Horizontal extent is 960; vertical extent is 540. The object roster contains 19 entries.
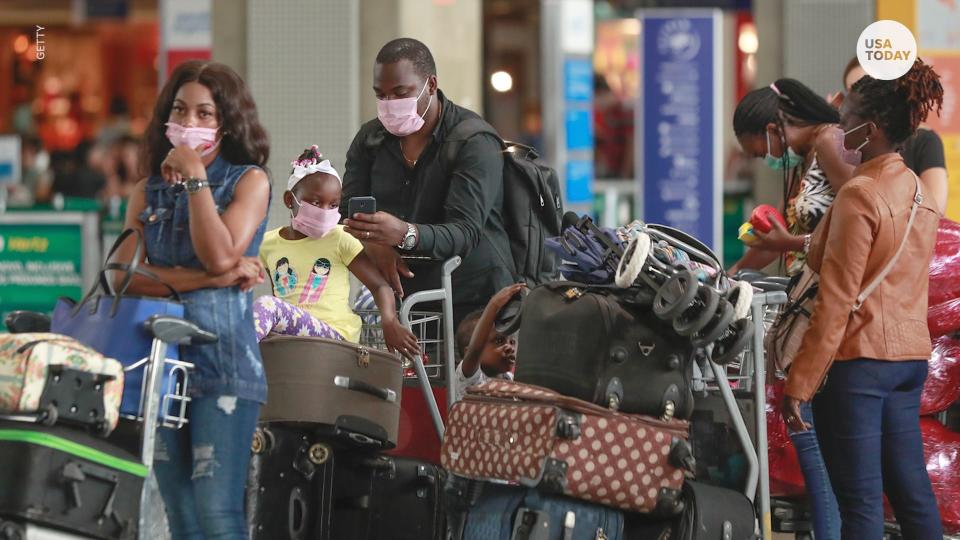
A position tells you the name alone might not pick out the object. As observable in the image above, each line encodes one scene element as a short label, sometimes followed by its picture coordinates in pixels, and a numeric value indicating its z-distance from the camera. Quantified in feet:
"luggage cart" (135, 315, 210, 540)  29.86
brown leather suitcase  37.01
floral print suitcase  28.73
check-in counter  74.74
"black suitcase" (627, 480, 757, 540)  33.09
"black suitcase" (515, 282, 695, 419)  33.17
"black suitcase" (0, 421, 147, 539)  28.55
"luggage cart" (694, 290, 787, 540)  36.19
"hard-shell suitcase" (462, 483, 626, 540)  32.48
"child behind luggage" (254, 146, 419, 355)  41.42
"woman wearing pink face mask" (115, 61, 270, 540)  30.94
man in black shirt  39.73
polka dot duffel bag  32.07
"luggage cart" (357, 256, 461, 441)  39.45
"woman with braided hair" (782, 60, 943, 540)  34.65
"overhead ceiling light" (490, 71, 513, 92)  119.03
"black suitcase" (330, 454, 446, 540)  39.83
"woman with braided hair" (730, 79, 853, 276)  42.29
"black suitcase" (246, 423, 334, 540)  37.76
